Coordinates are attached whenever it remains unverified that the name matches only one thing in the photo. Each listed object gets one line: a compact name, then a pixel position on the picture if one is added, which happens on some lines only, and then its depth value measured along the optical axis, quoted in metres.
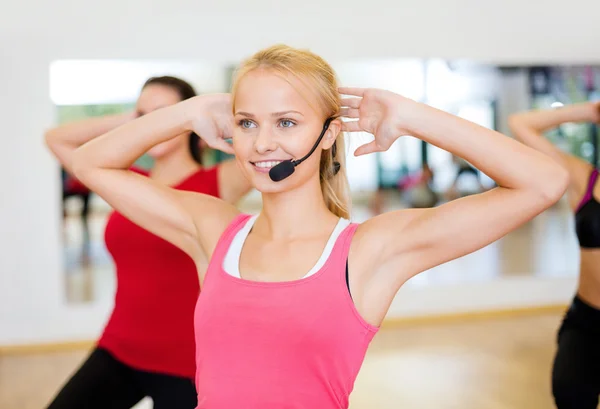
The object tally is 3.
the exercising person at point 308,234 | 1.23
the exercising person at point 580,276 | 2.21
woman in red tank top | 1.88
